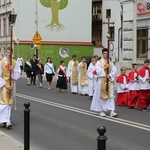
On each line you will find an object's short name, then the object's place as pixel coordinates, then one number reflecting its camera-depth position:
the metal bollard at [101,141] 4.61
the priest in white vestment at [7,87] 10.12
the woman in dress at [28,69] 26.39
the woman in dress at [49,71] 23.52
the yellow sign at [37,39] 35.31
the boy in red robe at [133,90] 14.55
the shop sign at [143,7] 24.30
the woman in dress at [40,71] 24.26
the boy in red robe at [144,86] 13.92
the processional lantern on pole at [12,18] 10.95
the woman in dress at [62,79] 21.30
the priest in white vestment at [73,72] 20.69
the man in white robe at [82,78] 19.98
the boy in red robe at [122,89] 15.45
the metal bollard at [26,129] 7.03
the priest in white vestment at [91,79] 17.70
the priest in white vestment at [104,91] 12.16
